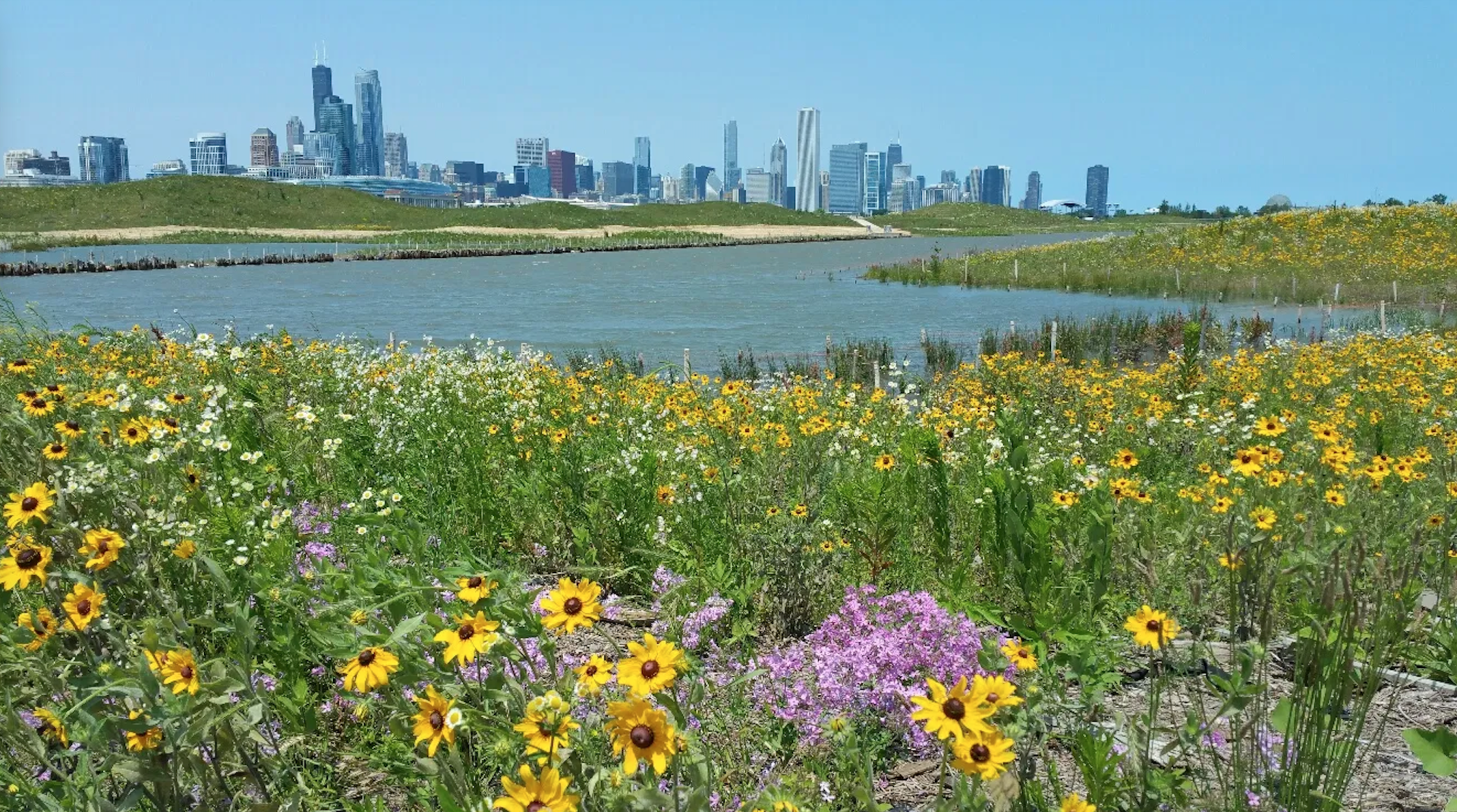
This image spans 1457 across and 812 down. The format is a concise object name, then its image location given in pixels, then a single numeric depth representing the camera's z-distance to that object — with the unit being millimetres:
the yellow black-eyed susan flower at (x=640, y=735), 1409
